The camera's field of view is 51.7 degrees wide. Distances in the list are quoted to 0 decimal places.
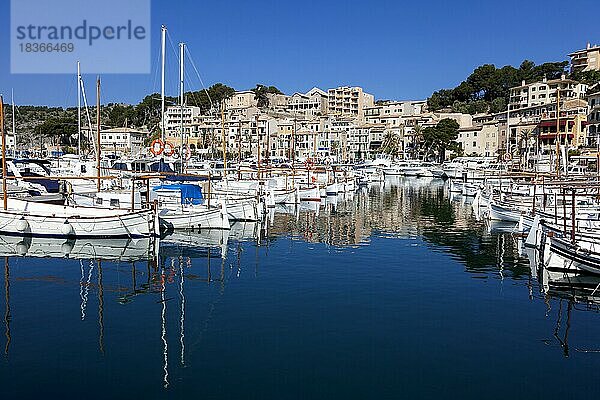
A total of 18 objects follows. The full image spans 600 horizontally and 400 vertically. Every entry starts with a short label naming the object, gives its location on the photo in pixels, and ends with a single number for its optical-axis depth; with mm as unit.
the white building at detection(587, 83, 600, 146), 83188
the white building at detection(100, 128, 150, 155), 113562
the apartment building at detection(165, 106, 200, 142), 128212
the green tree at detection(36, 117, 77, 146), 110062
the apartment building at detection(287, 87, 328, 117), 162375
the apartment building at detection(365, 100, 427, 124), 152875
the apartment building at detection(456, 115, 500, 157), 115369
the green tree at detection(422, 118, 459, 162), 111812
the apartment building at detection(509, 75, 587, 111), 107250
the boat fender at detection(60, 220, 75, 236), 26594
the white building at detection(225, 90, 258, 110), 161750
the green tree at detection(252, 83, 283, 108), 165875
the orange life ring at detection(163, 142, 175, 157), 38969
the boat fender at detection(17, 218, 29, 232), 26469
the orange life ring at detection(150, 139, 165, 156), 36438
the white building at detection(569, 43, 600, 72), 124000
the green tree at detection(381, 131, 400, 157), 128250
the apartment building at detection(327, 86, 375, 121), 163625
